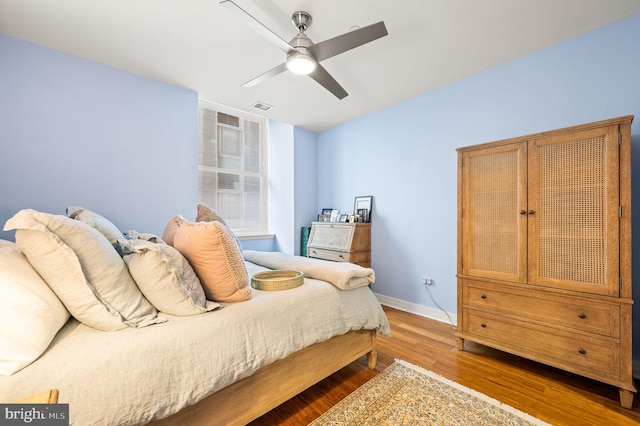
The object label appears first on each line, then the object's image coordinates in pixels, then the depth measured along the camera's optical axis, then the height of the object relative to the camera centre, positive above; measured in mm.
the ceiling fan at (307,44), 1651 +1100
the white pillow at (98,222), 1537 -60
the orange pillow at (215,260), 1327 -233
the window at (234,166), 3547 +653
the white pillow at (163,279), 1177 -290
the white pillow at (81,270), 995 -221
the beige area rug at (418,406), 1449 -1089
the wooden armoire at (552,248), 1608 -229
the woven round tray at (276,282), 1621 -415
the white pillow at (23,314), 821 -333
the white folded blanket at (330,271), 1743 -388
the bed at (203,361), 875 -585
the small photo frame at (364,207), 3559 +91
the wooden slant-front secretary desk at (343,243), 3365 -370
